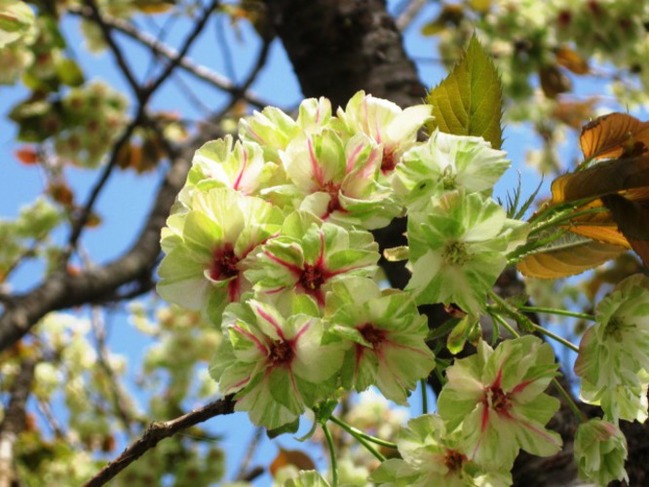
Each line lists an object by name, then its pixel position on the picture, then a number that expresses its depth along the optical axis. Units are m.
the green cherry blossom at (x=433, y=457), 0.57
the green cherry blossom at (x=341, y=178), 0.56
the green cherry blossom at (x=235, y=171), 0.57
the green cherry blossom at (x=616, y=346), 0.56
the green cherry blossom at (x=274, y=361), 0.54
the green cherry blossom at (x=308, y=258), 0.54
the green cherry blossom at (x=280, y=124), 0.59
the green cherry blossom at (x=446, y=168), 0.55
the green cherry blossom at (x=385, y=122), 0.58
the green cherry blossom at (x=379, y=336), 0.54
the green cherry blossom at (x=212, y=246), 0.56
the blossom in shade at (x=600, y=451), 0.57
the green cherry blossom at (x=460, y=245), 0.54
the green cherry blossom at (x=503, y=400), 0.56
